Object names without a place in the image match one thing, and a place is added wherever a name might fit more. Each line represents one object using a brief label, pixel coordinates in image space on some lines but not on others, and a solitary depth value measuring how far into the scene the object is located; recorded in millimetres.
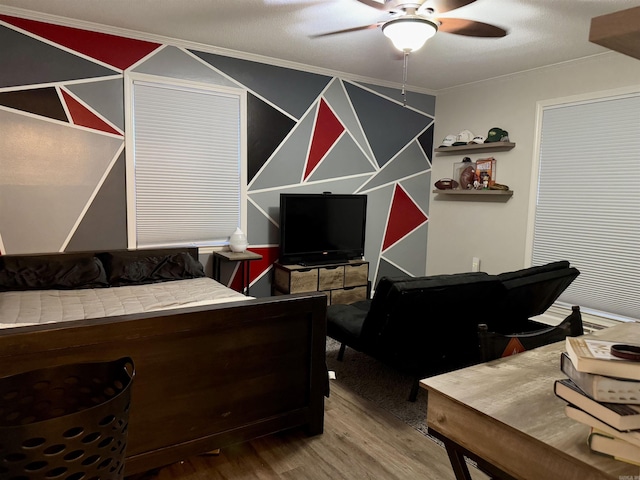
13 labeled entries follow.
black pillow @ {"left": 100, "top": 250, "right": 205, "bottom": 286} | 3691
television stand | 4496
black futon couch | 2615
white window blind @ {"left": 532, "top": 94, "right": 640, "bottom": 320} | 4031
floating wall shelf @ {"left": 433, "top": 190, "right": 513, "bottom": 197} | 4938
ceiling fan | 2656
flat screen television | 4551
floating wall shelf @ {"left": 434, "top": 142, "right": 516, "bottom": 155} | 4910
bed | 1810
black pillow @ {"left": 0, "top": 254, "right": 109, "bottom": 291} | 3359
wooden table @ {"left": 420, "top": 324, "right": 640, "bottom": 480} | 878
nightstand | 4160
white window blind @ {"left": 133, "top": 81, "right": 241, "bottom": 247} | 4023
